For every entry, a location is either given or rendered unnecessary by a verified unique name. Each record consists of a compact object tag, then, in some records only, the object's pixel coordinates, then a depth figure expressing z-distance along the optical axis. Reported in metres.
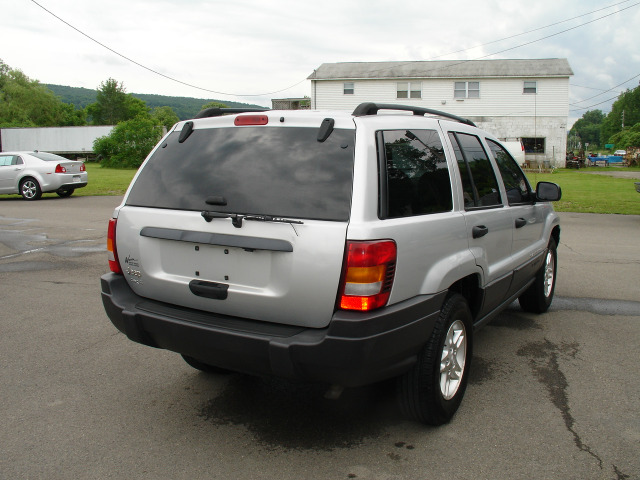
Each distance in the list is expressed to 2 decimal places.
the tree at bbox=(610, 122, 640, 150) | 49.60
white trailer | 43.78
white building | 34.34
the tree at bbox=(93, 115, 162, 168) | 35.03
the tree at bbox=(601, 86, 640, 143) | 109.50
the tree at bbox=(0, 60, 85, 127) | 79.81
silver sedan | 17.56
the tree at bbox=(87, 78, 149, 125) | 111.62
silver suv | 2.74
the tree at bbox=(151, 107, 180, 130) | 131.98
